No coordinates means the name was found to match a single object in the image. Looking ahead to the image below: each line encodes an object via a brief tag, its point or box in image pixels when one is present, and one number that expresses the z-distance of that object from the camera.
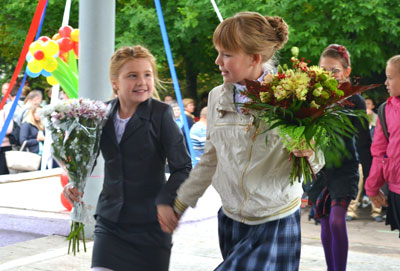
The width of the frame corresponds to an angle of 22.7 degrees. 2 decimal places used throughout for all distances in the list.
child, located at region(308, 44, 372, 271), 7.84
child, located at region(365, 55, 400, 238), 7.55
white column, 10.41
